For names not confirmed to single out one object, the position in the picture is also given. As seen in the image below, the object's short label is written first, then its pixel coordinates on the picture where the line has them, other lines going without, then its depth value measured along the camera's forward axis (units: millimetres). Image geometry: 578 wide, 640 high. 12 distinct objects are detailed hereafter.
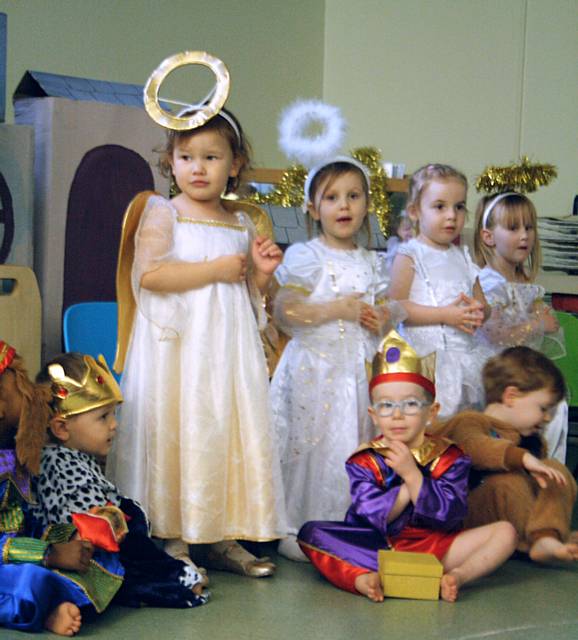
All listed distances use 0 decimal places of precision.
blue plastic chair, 3141
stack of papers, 4598
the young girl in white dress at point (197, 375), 2613
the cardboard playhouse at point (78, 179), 3252
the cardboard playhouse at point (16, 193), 3125
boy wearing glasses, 2643
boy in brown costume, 2854
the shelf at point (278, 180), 4152
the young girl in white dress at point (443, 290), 3256
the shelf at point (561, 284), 4410
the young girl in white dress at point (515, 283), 3514
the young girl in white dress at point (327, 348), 2988
